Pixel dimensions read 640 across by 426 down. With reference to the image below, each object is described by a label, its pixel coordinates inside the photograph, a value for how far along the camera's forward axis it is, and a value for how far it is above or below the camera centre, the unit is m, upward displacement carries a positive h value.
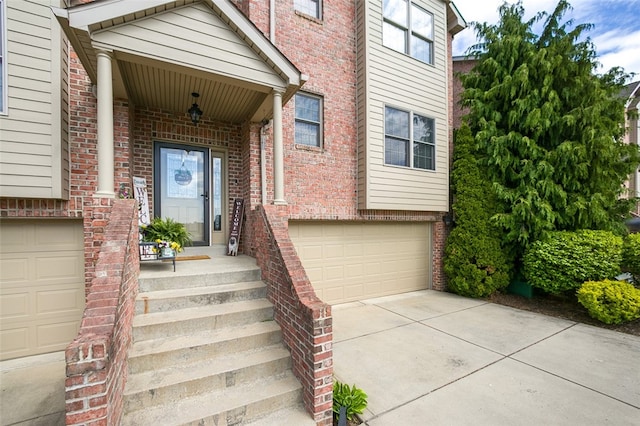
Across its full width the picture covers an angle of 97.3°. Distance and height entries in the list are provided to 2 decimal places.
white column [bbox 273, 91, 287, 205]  3.96 +0.90
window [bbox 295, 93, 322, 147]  5.59 +1.85
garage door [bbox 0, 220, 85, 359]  3.67 -0.99
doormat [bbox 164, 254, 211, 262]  4.42 -0.73
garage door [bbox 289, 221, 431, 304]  5.80 -1.04
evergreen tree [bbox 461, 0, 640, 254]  5.96 +1.68
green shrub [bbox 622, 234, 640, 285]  5.49 -0.89
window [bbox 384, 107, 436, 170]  6.32 +1.67
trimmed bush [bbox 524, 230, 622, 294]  5.45 -0.96
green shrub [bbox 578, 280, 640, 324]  4.77 -1.57
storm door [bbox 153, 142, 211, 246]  4.88 +0.45
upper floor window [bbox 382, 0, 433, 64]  6.41 +4.29
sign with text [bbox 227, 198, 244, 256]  4.90 -0.24
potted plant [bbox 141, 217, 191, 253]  3.75 -0.31
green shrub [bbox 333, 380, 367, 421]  2.61 -1.78
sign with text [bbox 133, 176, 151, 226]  4.43 +0.24
